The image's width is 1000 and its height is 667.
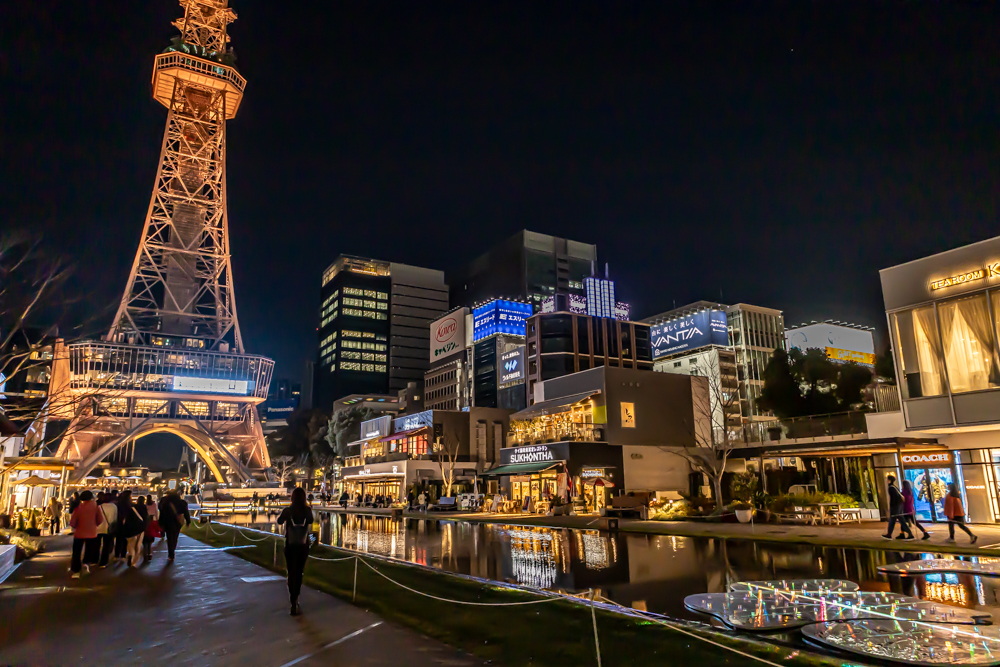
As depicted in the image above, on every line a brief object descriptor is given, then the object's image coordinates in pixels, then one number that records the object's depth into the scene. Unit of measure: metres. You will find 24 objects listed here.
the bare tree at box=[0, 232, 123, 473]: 11.99
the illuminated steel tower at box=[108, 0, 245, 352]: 88.12
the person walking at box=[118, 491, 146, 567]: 13.77
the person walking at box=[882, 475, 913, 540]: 15.84
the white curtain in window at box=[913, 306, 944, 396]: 21.00
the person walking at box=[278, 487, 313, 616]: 8.52
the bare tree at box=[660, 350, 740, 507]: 31.95
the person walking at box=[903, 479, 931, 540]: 15.80
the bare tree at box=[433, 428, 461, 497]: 55.28
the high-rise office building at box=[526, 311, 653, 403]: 75.44
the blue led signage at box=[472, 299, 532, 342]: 96.75
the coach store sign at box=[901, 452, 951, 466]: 21.28
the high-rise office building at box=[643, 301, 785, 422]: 89.25
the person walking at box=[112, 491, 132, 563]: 14.05
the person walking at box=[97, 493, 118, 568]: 13.76
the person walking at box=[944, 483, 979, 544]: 15.25
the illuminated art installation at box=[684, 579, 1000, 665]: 5.63
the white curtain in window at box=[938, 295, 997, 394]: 19.78
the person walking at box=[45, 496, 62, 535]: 25.41
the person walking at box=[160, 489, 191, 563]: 14.70
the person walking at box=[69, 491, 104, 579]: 12.17
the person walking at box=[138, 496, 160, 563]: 14.71
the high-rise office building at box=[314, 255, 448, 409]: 149.50
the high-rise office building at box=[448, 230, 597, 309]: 143.38
